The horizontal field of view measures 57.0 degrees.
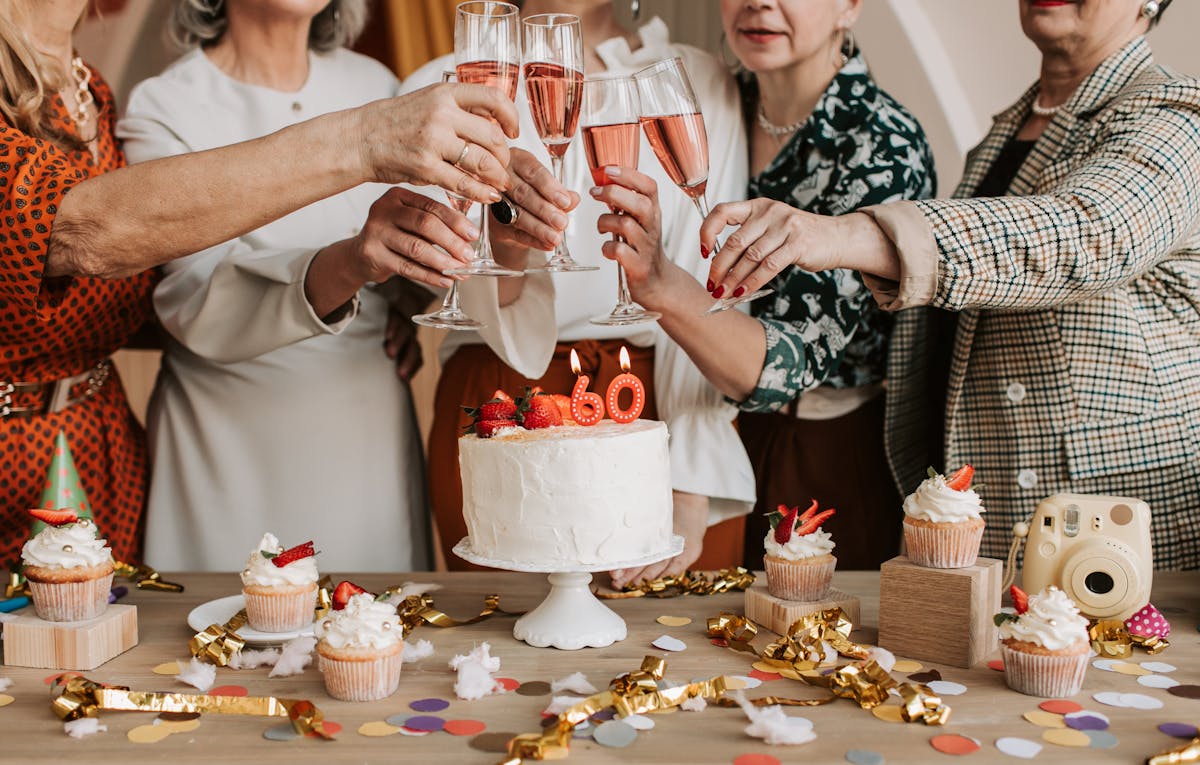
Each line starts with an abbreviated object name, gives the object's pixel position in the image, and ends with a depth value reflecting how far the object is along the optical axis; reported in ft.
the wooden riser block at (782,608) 4.67
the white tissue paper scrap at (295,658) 4.31
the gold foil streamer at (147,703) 3.86
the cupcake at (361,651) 4.00
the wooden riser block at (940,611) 4.30
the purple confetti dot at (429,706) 3.97
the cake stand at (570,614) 4.60
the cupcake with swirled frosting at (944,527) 4.34
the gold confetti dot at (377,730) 3.75
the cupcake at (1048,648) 3.96
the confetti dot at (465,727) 3.75
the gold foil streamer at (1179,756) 3.41
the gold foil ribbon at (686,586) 5.36
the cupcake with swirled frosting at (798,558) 4.71
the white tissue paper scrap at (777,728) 3.62
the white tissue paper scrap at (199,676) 4.15
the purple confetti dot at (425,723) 3.79
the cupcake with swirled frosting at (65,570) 4.40
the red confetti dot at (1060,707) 3.87
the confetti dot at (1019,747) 3.53
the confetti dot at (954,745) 3.56
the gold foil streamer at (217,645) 4.37
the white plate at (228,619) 4.51
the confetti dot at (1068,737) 3.61
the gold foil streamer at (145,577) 5.47
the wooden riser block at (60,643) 4.34
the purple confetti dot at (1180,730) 3.64
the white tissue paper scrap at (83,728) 3.72
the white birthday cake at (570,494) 4.59
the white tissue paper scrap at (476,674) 4.06
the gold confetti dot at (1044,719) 3.76
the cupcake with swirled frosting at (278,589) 4.56
